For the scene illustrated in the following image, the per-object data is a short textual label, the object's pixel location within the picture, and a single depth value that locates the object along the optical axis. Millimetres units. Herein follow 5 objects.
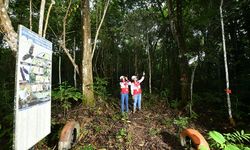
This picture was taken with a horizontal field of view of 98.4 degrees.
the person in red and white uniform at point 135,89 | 4508
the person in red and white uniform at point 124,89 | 4312
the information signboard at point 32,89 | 1389
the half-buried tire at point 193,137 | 2701
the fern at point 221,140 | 1107
